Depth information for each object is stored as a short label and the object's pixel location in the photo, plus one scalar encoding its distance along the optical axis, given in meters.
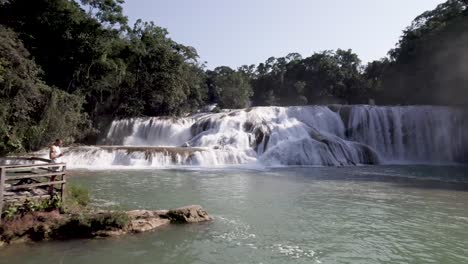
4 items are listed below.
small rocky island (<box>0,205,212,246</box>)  7.22
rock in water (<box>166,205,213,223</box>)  8.82
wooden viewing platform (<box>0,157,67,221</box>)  7.41
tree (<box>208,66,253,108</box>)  59.75
